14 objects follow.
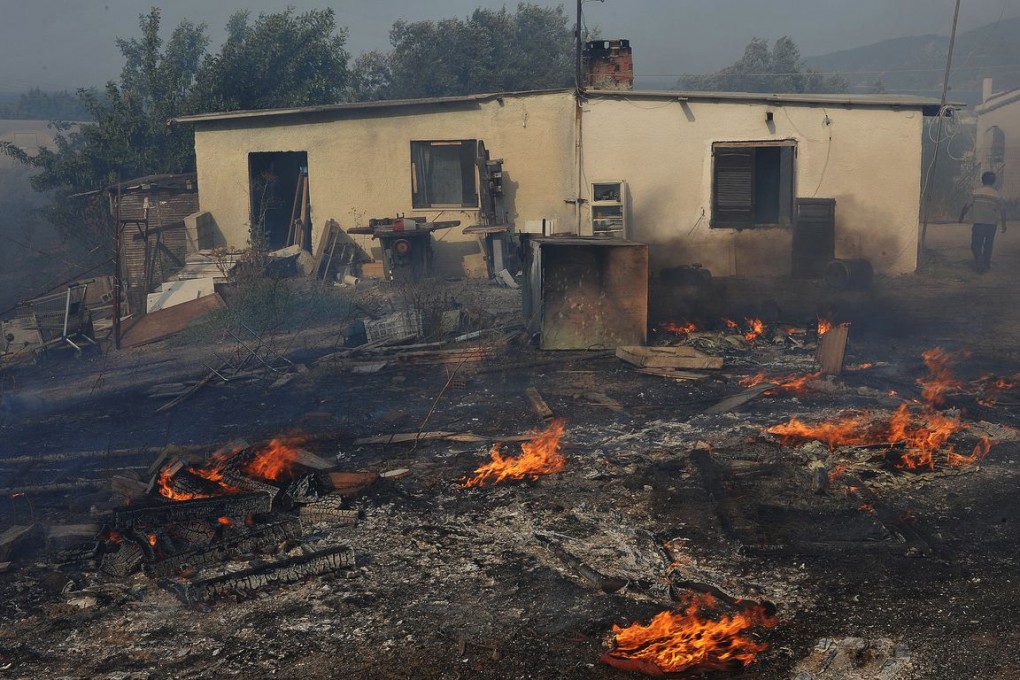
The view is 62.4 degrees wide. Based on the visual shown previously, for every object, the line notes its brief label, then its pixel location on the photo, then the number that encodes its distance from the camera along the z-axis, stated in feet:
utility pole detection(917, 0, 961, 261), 48.16
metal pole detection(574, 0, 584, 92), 49.67
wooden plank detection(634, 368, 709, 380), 30.44
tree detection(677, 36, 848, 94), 160.20
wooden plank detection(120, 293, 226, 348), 42.16
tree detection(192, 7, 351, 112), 70.18
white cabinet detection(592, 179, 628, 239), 50.19
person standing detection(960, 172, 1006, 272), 50.80
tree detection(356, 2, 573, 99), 112.57
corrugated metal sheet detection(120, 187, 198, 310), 52.85
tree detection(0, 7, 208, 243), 66.85
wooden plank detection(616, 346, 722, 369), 31.55
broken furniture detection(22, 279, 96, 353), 40.47
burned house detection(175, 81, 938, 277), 48.65
